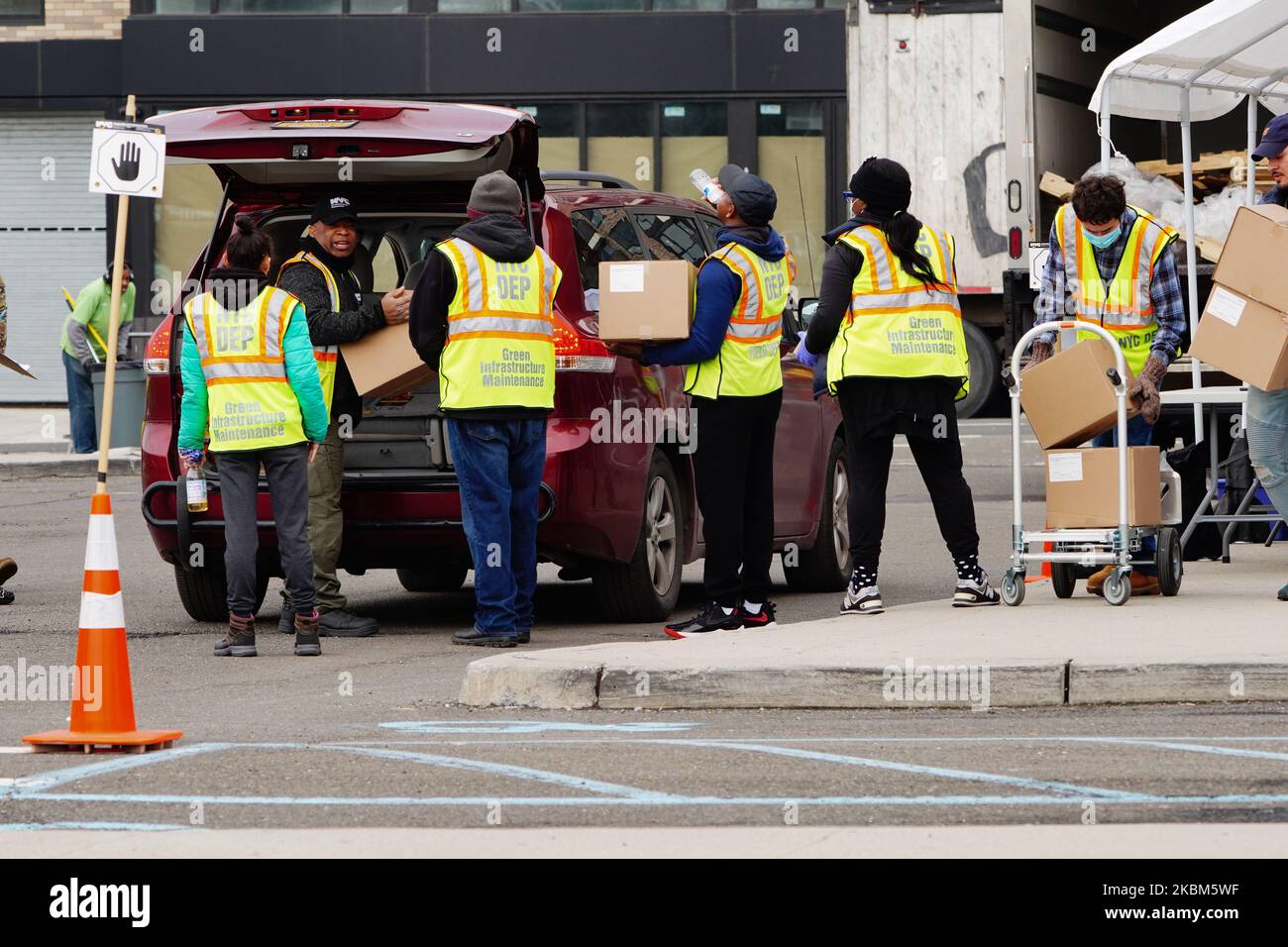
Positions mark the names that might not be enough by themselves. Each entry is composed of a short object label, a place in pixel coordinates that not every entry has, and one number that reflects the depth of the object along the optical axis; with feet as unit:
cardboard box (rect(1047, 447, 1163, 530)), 59.66
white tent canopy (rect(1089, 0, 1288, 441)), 72.71
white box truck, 137.07
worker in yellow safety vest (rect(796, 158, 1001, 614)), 58.42
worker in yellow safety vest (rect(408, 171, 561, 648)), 59.33
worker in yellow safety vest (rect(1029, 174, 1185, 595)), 61.34
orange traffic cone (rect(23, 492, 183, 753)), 43.64
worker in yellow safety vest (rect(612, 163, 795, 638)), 59.04
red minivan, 61.15
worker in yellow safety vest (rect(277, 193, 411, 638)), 62.54
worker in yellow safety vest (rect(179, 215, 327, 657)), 58.85
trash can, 131.12
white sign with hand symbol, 54.39
